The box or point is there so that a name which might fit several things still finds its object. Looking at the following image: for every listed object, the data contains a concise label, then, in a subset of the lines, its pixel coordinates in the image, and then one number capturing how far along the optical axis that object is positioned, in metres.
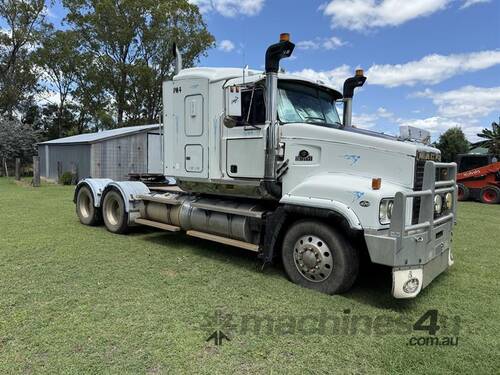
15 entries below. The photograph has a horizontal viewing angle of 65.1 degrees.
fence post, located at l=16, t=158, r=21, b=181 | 25.65
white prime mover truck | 4.38
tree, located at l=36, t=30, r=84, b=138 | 37.31
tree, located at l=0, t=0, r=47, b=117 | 38.69
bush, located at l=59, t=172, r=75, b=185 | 22.31
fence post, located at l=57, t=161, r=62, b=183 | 23.91
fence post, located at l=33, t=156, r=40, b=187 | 21.03
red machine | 17.28
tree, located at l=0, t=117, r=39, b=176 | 31.19
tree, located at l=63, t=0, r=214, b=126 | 34.81
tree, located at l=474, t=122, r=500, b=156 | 43.90
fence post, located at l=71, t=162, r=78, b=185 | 22.42
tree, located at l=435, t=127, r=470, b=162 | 46.97
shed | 21.64
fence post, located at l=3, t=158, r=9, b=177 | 30.77
